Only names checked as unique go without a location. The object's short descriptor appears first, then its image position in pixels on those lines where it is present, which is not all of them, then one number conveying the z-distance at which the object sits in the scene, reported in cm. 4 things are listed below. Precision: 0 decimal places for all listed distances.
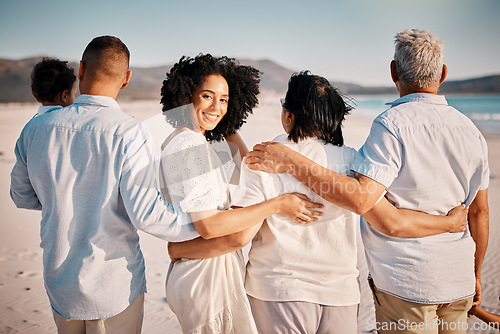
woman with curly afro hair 208
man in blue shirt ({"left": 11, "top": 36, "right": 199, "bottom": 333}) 199
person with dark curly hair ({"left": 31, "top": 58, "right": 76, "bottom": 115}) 333
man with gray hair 211
